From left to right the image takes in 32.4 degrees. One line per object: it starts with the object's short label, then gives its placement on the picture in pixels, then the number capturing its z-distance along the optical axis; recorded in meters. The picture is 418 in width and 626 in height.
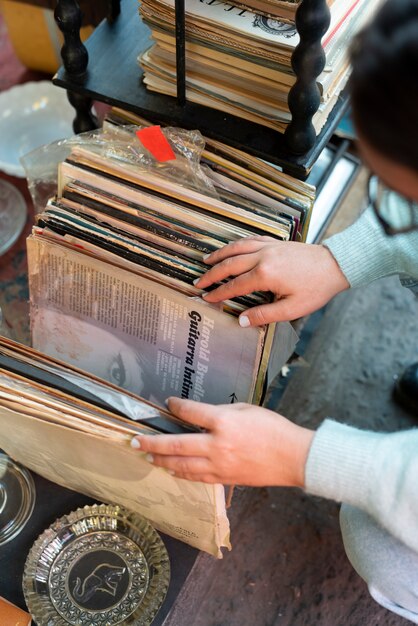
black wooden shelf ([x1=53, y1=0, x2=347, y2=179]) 1.06
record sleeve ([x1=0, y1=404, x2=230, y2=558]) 0.83
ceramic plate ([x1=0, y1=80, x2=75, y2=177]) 1.72
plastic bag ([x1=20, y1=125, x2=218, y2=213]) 1.08
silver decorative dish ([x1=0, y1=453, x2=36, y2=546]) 1.01
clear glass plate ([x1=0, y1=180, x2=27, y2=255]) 1.62
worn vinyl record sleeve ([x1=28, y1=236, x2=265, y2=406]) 1.01
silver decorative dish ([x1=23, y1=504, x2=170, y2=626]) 0.93
